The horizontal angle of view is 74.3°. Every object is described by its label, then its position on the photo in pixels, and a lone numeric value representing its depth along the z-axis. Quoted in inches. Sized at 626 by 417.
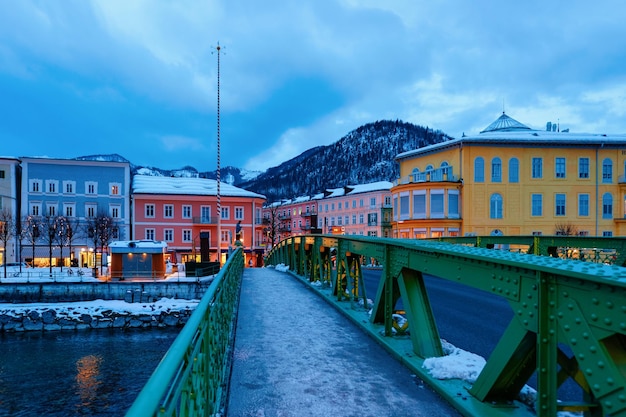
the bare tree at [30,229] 1523.3
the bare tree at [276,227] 2858.8
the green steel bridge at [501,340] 86.8
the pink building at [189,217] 1798.7
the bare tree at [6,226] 1501.7
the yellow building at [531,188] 1405.0
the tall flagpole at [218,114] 1230.7
